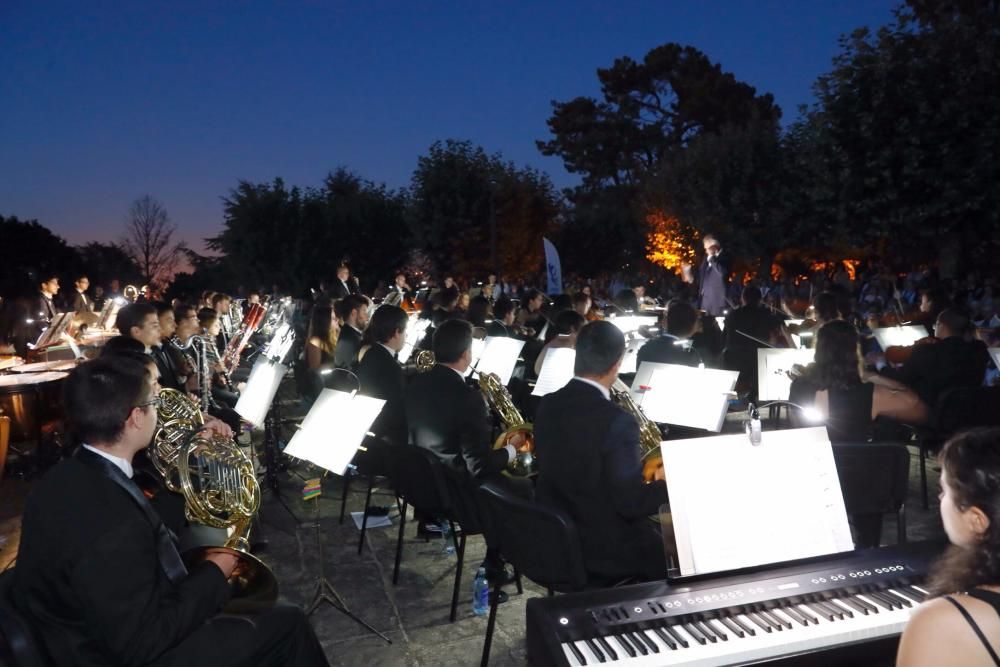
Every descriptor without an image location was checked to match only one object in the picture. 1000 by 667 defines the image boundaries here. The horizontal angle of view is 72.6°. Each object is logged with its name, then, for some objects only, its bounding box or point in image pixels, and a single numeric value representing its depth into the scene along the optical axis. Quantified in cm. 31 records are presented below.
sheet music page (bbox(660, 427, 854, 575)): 224
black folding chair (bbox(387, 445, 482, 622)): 383
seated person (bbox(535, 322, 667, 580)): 300
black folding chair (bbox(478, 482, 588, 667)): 285
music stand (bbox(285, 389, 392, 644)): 378
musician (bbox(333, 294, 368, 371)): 701
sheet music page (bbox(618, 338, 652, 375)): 732
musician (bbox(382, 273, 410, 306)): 987
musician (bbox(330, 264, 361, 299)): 1264
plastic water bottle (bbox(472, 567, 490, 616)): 412
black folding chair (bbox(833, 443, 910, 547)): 353
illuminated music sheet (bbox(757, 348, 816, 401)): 642
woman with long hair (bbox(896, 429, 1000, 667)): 148
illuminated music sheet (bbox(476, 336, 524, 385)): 658
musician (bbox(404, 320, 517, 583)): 441
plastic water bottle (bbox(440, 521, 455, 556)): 512
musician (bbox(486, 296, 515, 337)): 946
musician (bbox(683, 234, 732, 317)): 1067
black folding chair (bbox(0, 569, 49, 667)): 189
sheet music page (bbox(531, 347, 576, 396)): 597
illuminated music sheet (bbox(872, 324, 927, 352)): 747
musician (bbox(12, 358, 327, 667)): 206
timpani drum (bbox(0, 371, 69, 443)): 680
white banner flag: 1408
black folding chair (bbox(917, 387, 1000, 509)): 529
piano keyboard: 192
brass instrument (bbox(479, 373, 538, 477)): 506
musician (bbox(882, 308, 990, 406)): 596
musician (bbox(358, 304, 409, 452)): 557
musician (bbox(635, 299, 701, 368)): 620
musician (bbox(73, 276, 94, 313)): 1443
